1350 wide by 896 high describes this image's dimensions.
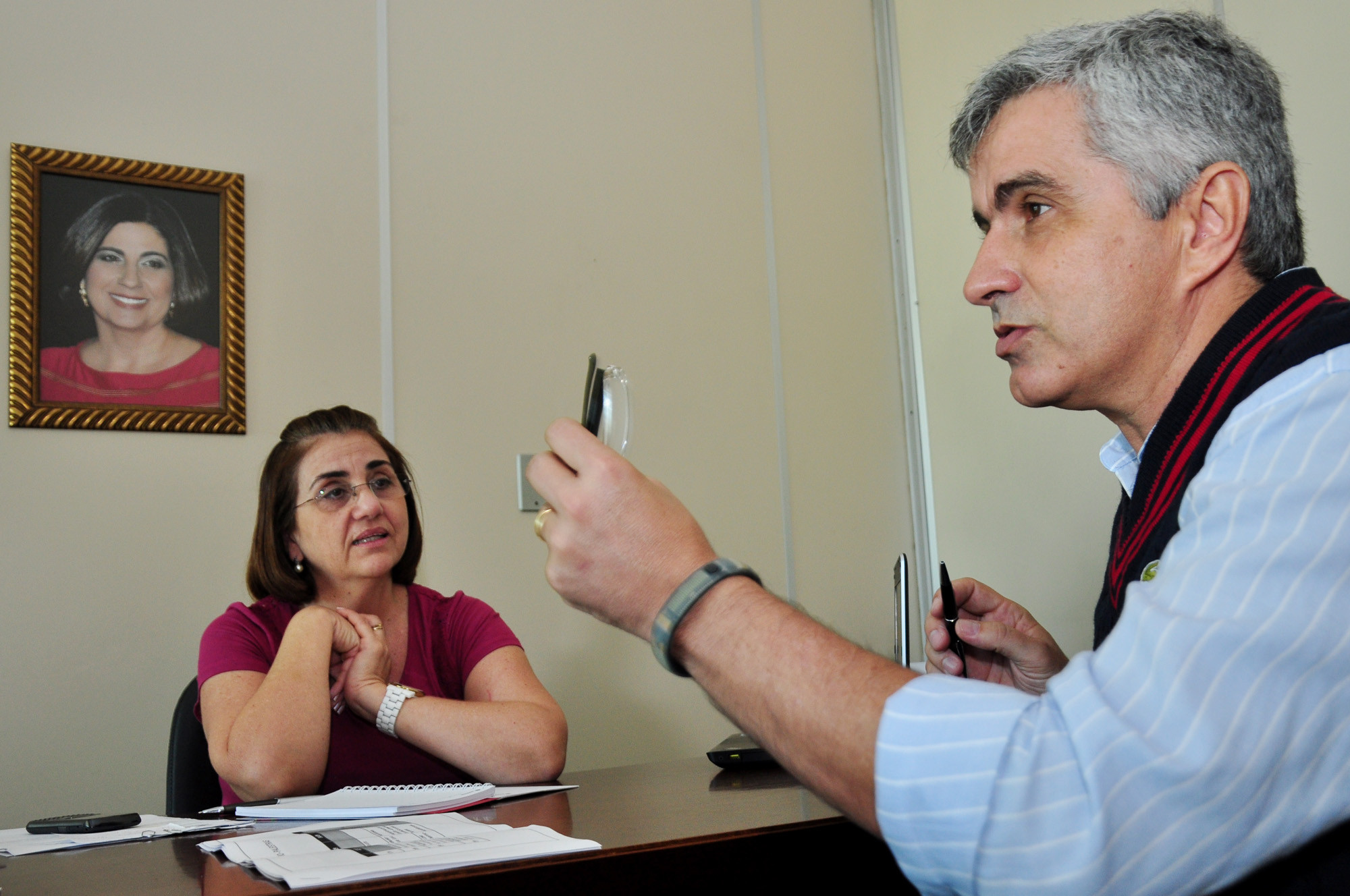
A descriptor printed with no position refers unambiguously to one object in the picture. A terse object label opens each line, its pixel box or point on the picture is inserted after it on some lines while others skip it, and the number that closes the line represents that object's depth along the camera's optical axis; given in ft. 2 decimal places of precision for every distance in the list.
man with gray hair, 2.03
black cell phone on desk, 3.99
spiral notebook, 3.82
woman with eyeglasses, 5.63
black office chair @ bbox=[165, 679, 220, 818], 5.71
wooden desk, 2.70
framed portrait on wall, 7.50
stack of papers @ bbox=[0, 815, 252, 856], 3.67
